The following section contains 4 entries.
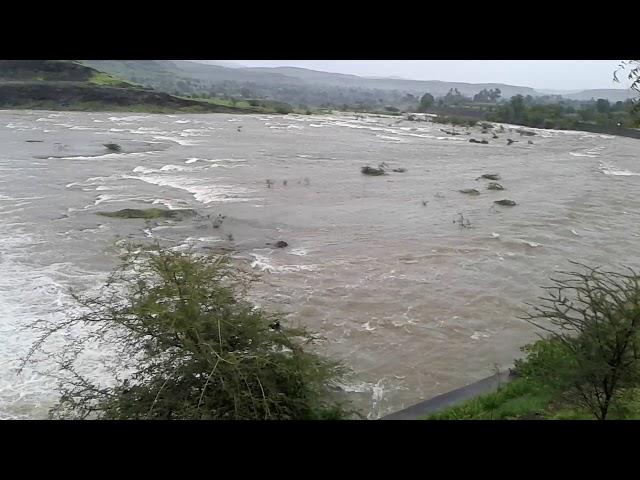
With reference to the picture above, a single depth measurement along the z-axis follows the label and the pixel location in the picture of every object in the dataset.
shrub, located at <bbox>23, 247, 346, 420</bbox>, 5.18
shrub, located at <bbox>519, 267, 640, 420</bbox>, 5.31
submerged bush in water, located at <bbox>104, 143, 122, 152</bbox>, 26.29
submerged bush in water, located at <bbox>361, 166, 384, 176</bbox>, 23.53
